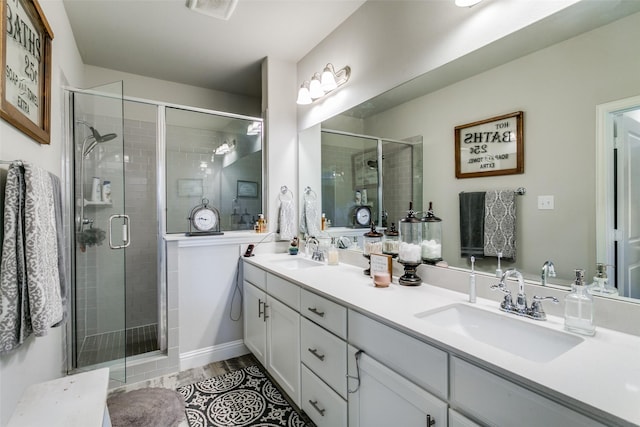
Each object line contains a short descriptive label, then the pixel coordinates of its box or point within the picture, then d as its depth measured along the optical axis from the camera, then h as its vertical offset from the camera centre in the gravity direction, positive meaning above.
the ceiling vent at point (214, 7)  1.90 +1.37
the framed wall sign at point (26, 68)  1.09 +0.64
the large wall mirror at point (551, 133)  1.01 +0.32
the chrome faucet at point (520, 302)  1.07 -0.35
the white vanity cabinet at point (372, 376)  0.76 -0.58
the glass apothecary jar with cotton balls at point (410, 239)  1.54 -0.16
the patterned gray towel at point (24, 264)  1.02 -0.18
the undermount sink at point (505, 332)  0.96 -0.45
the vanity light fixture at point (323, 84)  2.19 +1.00
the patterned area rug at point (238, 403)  1.70 -1.21
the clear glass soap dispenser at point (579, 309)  0.94 -0.33
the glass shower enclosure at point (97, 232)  2.00 -0.13
